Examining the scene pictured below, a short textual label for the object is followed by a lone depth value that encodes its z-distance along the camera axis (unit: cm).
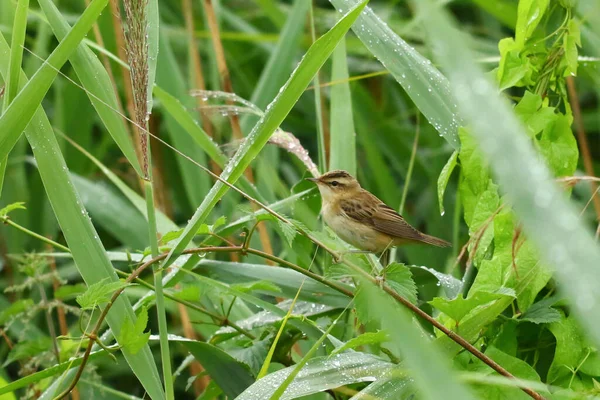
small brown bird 599
